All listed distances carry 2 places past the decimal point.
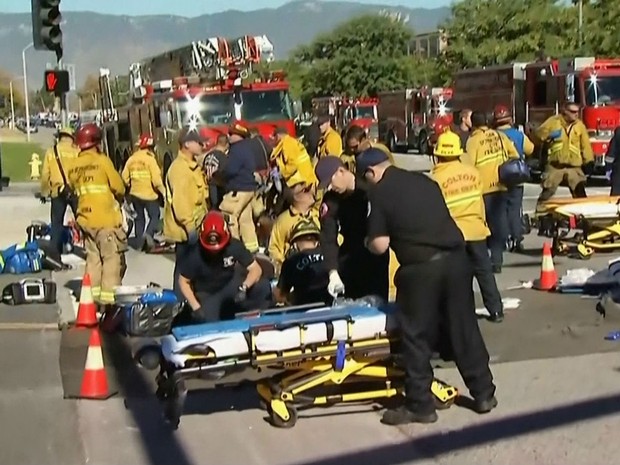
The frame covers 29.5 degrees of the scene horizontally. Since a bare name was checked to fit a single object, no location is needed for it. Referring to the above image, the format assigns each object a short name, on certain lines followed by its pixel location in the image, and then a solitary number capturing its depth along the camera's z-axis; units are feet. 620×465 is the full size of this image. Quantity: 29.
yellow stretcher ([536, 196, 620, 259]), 45.06
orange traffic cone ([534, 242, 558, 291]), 39.24
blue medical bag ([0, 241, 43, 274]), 48.29
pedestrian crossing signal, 69.97
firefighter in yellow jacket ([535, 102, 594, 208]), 49.19
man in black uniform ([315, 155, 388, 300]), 26.73
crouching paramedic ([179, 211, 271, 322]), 27.37
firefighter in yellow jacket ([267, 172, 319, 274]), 31.40
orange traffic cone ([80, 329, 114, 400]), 27.04
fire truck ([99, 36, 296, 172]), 74.96
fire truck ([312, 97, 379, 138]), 158.81
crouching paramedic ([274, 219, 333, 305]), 29.37
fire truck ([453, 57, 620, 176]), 85.46
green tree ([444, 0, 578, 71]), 186.60
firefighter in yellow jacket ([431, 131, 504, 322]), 28.78
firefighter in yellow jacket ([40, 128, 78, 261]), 50.65
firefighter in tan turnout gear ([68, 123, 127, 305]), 36.96
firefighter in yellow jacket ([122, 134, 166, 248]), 54.49
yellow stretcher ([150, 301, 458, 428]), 23.26
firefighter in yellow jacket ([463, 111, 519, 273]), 39.99
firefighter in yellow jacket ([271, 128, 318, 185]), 46.19
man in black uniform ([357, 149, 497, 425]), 23.29
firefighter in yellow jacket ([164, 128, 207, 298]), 35.86
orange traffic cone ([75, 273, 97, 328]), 36.06
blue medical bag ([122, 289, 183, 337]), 33.86
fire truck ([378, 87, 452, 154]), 140.97
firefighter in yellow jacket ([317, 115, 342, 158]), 50.34
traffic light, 62.64
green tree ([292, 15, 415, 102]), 275.39
